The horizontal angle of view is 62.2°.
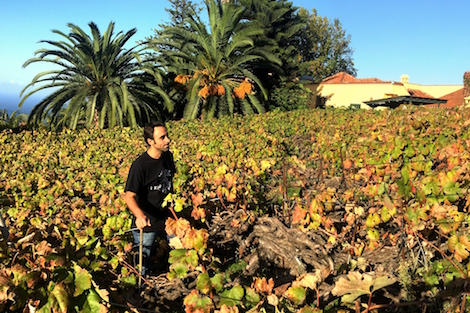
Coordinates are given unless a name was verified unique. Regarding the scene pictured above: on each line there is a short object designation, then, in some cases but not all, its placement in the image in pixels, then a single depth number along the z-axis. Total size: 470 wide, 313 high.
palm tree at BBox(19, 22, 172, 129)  14.01
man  3.41
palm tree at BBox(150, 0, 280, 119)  16.20
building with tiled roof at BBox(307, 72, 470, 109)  31.45
